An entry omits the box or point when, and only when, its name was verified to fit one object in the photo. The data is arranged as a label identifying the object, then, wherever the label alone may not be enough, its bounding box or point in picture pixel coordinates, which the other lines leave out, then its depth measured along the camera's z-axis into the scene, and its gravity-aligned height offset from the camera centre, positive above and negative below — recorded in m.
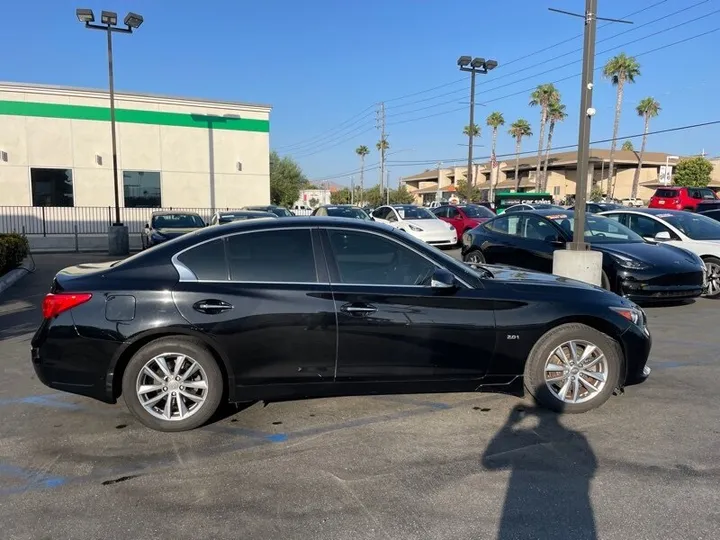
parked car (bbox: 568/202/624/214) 20.91 +0.22
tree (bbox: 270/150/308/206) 57.52 +3.14
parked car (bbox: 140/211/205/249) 15.46 -0.44
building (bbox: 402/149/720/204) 68.69 +5.11
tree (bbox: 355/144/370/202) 96.44 +10.31
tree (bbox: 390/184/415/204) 88.89 +2.40
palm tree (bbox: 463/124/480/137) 72.25 +10.59
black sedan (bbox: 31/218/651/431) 4.02 -0.87
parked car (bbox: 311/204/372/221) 18.17 -0.02
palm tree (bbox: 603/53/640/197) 50.66 +12.97
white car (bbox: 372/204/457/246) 17.34 -0.41
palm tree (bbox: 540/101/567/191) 58.50 +10.44
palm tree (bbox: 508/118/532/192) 69.24 +10.21
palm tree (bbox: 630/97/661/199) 61.59 +11.63
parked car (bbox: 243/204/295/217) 21.58 +0.03
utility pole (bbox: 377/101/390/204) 70.76 +7.41
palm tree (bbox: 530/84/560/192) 57.12 +11.83
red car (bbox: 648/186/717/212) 28.05 +0.87
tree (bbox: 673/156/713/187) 58.69 +4.41
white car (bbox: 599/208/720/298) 9.73 -0.32
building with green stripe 24.48 +2.78
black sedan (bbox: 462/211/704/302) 8.16 -0.66
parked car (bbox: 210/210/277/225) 14.83 -0.15
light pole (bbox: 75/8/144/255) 17.40 +5.32
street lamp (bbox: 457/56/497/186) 26.61 +7.04
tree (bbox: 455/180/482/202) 72.88 +2.73
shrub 11.02 -0.92
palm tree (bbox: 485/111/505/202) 69.69 +11.40
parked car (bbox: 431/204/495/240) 20.30 -0.12
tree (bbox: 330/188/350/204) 108.28 +2.86
